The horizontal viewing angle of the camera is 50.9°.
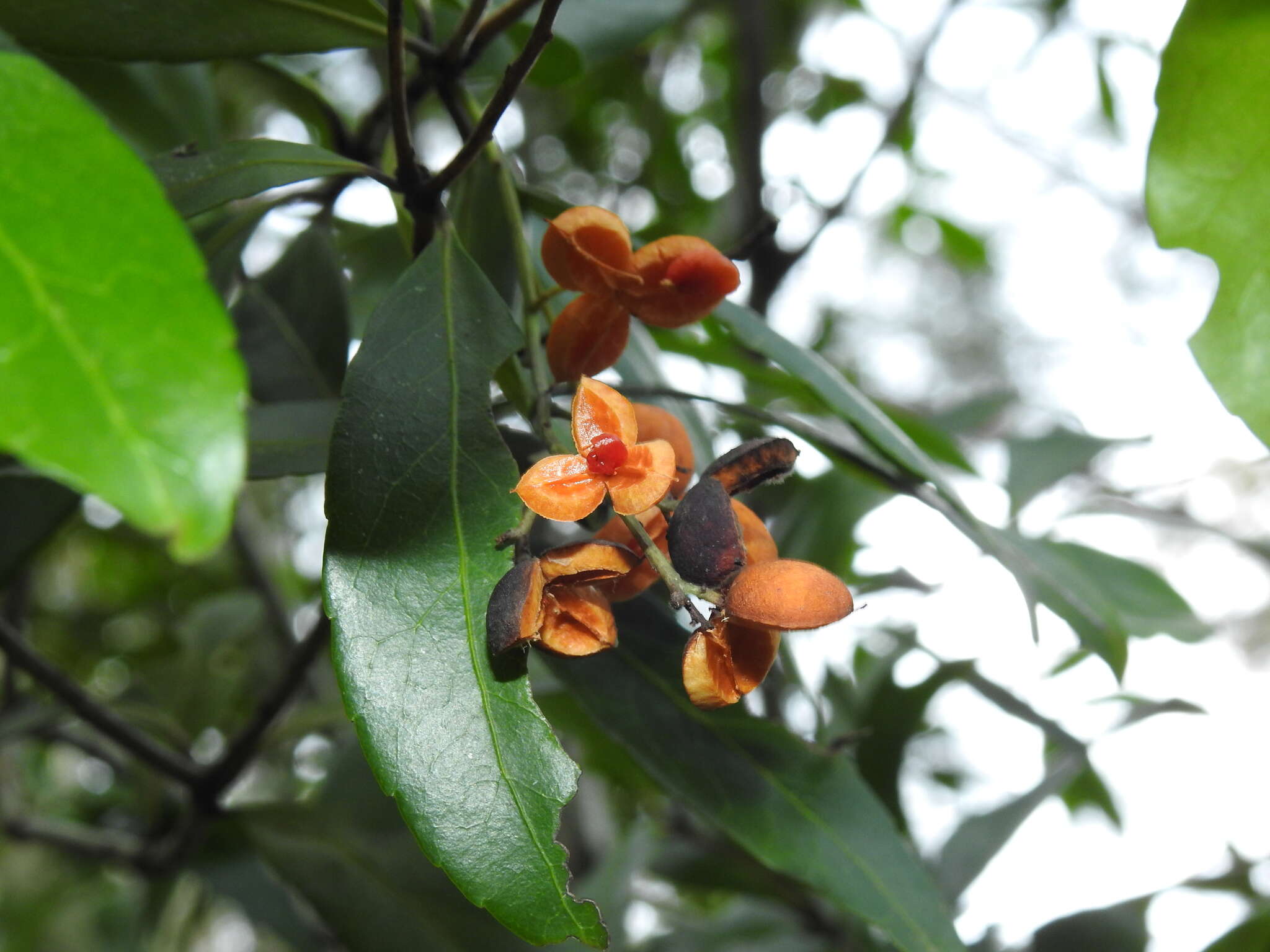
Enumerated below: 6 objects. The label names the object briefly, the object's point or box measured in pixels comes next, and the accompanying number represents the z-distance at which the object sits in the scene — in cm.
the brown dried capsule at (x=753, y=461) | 15
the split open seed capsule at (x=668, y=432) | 16
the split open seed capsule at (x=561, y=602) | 14
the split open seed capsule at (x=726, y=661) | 14
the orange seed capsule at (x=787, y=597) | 13
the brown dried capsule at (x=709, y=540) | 14
